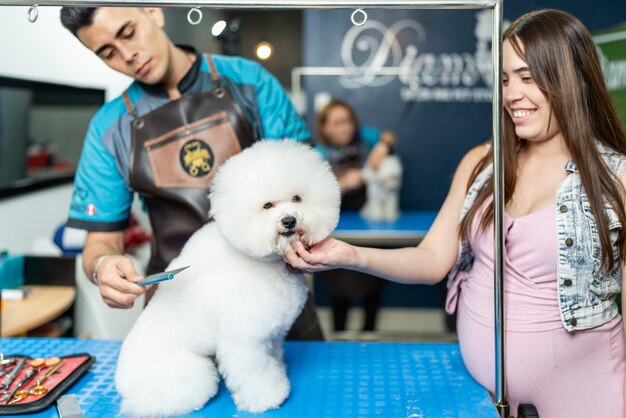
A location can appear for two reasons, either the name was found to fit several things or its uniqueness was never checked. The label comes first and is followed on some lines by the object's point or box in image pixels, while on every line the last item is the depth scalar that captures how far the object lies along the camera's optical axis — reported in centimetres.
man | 130
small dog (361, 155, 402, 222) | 362
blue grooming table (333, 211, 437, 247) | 311
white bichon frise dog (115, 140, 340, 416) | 101
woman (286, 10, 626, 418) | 112
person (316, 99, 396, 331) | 361
